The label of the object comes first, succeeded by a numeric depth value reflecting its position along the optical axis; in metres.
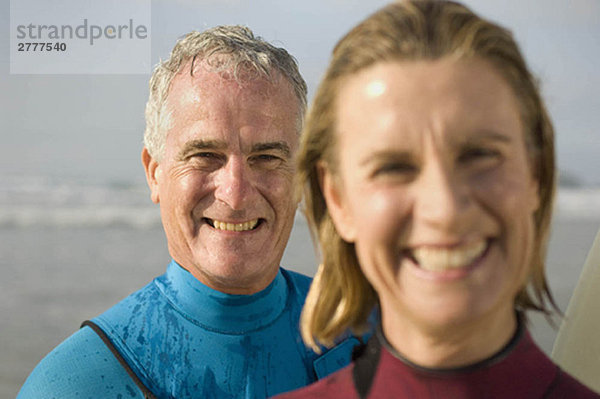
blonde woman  1.49
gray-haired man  1.81
